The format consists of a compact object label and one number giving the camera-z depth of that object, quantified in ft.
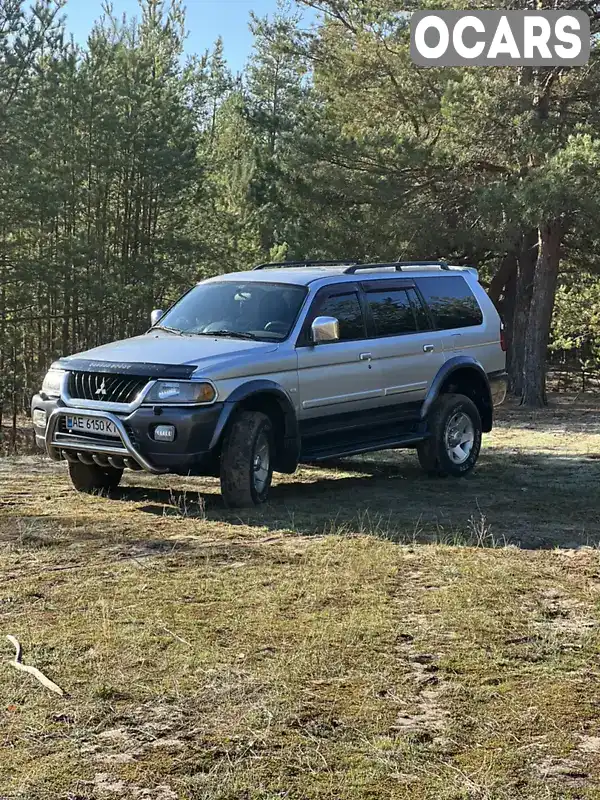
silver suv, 25.36
